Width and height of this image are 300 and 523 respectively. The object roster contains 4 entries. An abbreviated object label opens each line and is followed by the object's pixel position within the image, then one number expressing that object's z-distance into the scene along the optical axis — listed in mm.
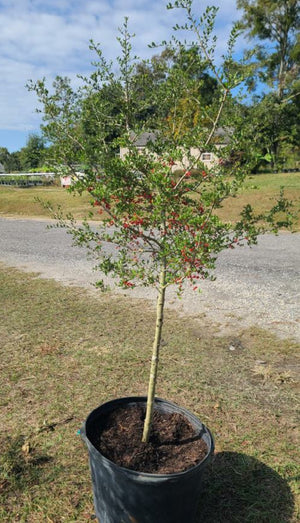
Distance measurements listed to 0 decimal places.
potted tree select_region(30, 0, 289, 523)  2160
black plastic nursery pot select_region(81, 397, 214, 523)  2145
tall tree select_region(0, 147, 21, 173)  70338
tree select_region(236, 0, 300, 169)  35625
